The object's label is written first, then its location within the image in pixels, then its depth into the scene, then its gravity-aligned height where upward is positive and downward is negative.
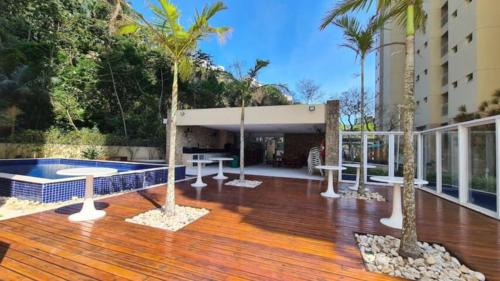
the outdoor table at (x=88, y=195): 4.05 -0.92
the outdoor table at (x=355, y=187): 7.23 -1.19
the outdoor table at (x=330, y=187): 6.40 -1.05
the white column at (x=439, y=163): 7.10 -0.35
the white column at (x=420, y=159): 8.40 -0.29
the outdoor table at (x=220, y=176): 9.08 -1.13
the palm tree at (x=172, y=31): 4.25 +2.11
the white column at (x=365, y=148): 8.94 +0.06
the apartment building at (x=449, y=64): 14.83 +6.55
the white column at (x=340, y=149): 9.25 -0.02
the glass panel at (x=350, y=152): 9.58 -0.12
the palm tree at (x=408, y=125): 2.91 +0.31
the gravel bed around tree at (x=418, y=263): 2.61 -1.32
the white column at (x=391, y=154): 8.97 -0.17
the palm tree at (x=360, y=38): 6.32 +3.01
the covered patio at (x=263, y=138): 9.34 +0.56
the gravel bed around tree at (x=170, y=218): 3.94 -1.28
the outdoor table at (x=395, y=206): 4.13 -1.00
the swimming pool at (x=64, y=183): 4.98 -0.99
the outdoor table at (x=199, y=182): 7.53 -1.14
